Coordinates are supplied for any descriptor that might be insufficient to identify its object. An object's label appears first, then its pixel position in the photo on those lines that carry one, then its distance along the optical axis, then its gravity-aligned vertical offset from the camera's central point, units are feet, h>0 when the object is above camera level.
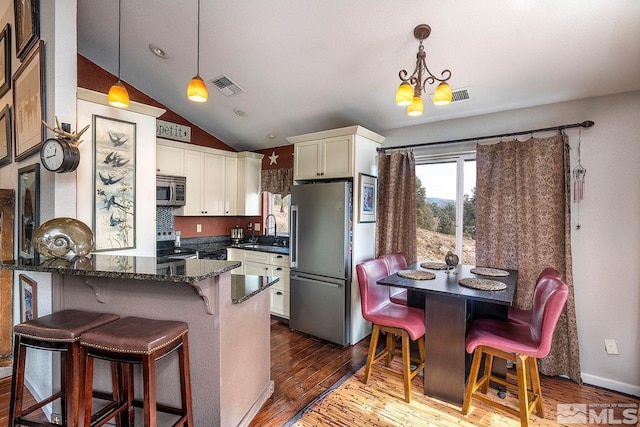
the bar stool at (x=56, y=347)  4.89 -2.21
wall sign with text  13.57 +3.86
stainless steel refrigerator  10.64 -1.70
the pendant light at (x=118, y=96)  7.27 +2.84
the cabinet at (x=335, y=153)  10.85 +2.27
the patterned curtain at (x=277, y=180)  15.24 +1.72
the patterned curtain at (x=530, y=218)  8.61 -0.16
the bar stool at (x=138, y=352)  4.59 -2.19
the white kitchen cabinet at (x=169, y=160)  12.83 +2.35
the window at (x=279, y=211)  16.20 +0.14
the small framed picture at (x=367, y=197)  11.06 +0.60
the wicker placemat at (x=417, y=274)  8.25 -1.73
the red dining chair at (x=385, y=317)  7.88 -2.87
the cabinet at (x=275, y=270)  12.84 -2.51
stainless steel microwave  12.74 +1.02
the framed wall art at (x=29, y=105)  6.88 +2.76
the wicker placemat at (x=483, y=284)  7.14 -1.75
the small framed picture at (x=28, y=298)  6.88 -2.04
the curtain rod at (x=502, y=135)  8.46 +2.51
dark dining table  7.45 -3.09
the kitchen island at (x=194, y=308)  5.32 -1.83
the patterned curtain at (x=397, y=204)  11.21 +0.35
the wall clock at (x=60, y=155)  6.19 +1.23
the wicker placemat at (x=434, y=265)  9.64 -1.71
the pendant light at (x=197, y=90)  6.67 +2.73
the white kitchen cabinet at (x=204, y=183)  13.94 +1.48
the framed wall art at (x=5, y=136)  9.39 +2.52
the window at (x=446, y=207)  10.61 +0.23
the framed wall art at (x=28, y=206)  7.29 +0.20
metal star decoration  15.88 +2.91
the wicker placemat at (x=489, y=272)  8.55 -1.71
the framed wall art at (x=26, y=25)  7.02 +4.69
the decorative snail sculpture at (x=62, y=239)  5.87 -0.50
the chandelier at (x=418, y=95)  5.96 +2.38
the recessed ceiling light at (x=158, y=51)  10.39 +5.69
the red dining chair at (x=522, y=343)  6.43 -2.95
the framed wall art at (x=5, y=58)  9.16 +4.86
